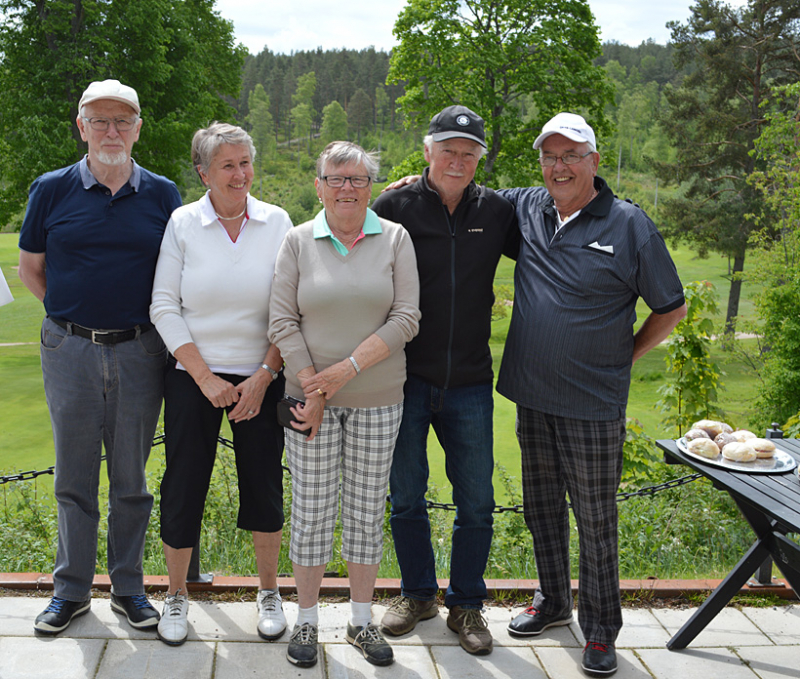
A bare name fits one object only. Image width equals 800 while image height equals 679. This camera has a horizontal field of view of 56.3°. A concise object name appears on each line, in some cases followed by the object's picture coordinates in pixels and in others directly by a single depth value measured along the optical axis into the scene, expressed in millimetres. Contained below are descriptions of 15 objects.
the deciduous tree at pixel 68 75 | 16969
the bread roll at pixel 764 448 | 3285
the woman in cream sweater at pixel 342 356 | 3008
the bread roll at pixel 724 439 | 3358
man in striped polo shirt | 3105
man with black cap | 3219
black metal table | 2904
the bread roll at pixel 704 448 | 3268
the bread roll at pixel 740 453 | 3238
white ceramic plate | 3191
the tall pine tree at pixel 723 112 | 23203
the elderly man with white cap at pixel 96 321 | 3152
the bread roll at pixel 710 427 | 3484
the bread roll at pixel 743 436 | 3385
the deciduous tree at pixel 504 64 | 19344
